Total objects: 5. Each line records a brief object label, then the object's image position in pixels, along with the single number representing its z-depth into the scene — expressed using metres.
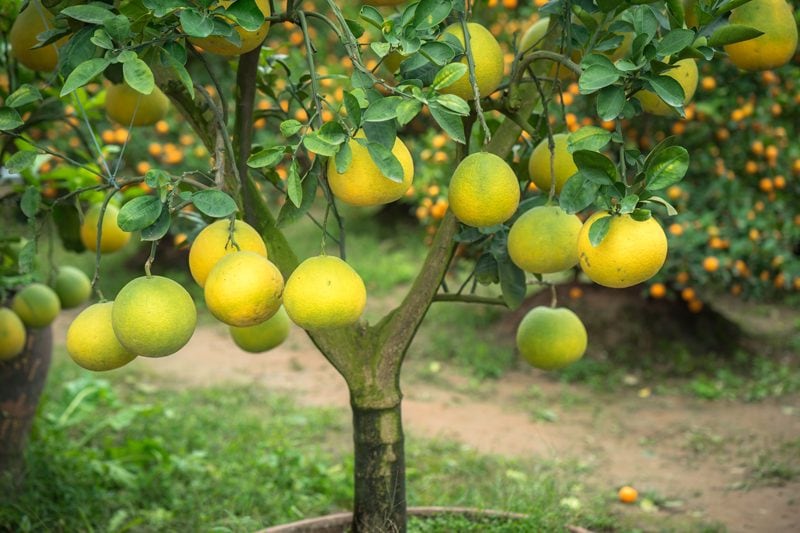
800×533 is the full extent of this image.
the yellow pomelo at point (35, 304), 2.42
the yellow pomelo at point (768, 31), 1.49
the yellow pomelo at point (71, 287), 2.60
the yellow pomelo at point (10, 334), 2.34
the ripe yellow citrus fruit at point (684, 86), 1.42
